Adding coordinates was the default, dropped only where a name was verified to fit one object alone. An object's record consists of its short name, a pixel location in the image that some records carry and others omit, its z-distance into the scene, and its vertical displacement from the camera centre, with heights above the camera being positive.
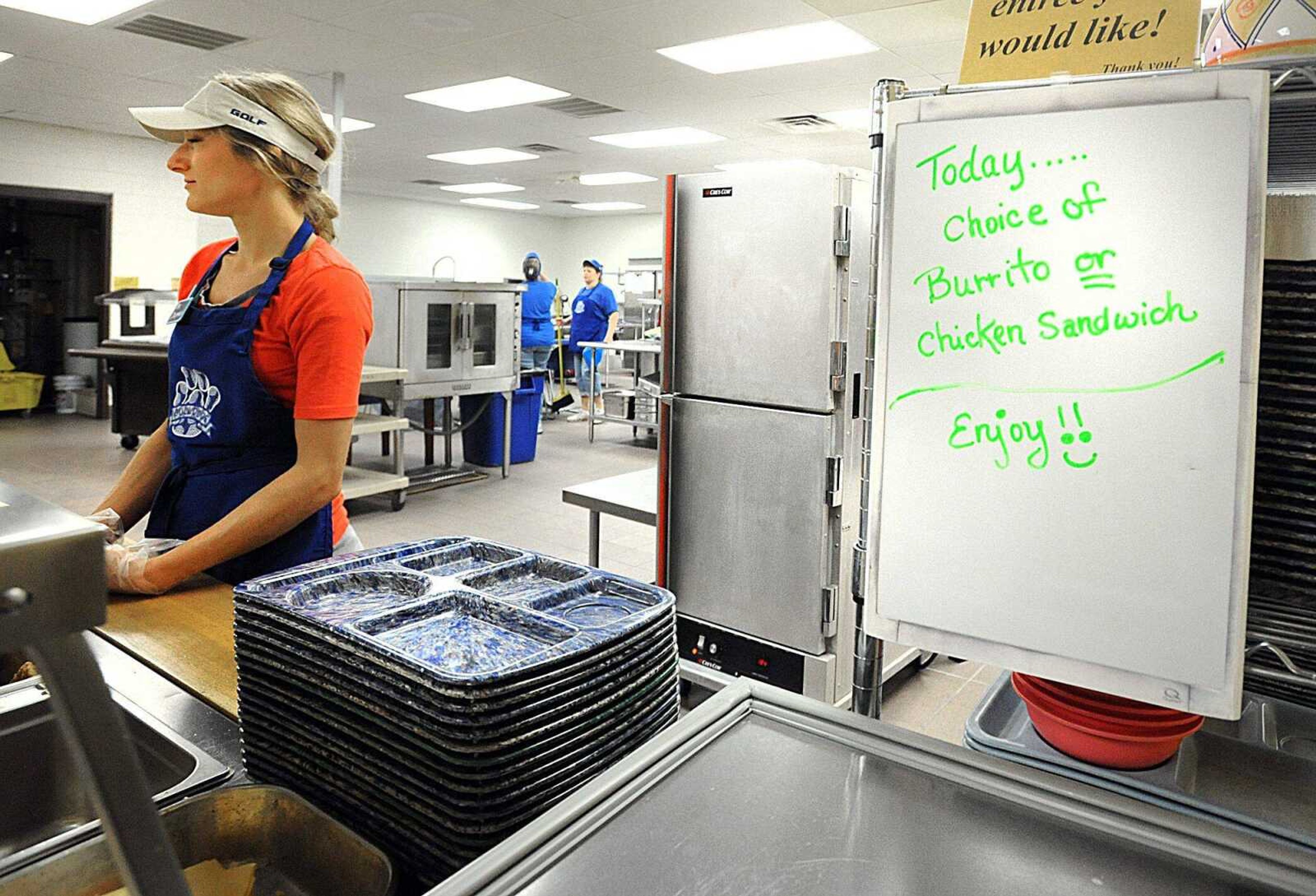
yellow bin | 9.34 -0.26
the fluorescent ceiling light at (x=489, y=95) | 6.99 +2.25
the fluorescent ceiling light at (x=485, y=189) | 13.16 +2.75
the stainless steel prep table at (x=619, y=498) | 3.20 -0.44
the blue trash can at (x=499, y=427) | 7.27 -0.43
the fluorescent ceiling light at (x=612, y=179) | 11.70 +2.63
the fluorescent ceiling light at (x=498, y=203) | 15.21 +2.94
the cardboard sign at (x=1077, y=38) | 0.87 +0.35
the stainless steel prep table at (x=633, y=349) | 8.27 +0.28
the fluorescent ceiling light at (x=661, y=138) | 8.75 +2.37
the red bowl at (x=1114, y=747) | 1.00 -0.39
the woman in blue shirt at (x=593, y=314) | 9.82 +0.69
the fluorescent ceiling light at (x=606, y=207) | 15.57 +2.97
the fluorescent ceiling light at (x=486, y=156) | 10.15 +2.50
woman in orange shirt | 1.49 +0.02
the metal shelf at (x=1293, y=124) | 0.76 +0.25
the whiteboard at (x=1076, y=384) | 0.75 +0.00
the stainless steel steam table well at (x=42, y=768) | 1.14 -0.52
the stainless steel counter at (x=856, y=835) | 0.69 -0.37
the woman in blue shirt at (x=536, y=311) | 9.37 +0.67
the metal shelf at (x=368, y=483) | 5.53 -0.69
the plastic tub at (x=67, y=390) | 9.86 -0.27
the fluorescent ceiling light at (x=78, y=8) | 5.41 +2.15
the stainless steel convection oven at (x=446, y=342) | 6.18 +0.23
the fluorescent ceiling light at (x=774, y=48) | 5.42 +2.11
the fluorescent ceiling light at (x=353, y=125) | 8.50 +2.34
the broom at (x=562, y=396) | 10.42 -0.22
